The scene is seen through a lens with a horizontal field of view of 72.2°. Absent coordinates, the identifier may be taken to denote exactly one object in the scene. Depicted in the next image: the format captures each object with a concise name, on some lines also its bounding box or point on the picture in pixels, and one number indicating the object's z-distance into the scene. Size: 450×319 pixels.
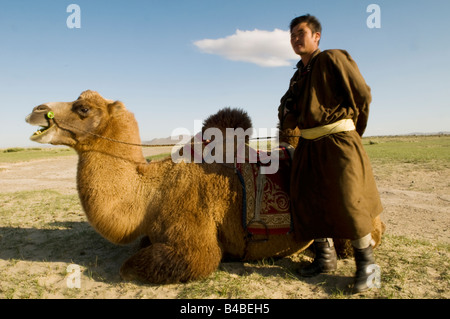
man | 3.28
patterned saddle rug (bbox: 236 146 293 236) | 3.80
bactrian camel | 3.58
